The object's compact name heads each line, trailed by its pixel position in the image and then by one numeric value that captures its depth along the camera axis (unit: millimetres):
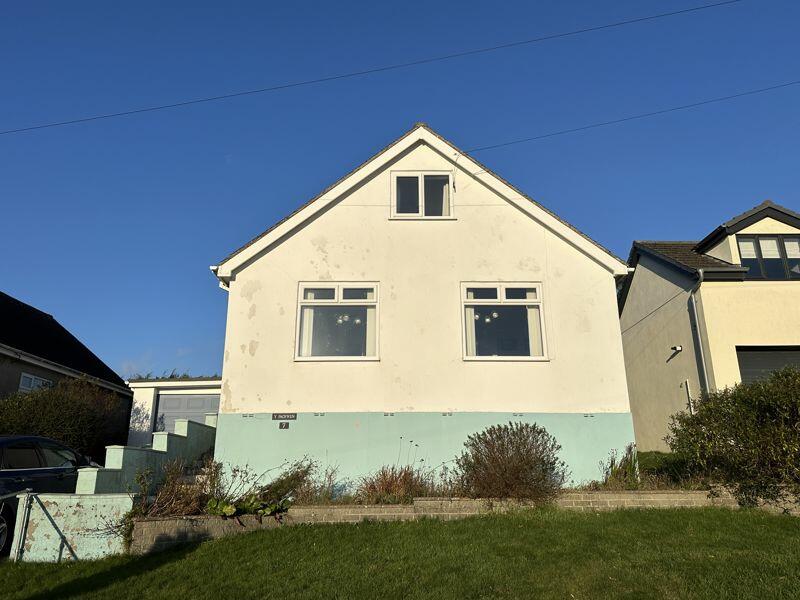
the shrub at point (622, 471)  10430
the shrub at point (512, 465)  9273
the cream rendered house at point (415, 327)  11469
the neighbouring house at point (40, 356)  17609
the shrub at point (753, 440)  8969
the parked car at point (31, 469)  8430
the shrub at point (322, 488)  9953
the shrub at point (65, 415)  13712
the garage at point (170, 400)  17812
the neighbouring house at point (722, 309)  15406
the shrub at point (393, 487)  9664
